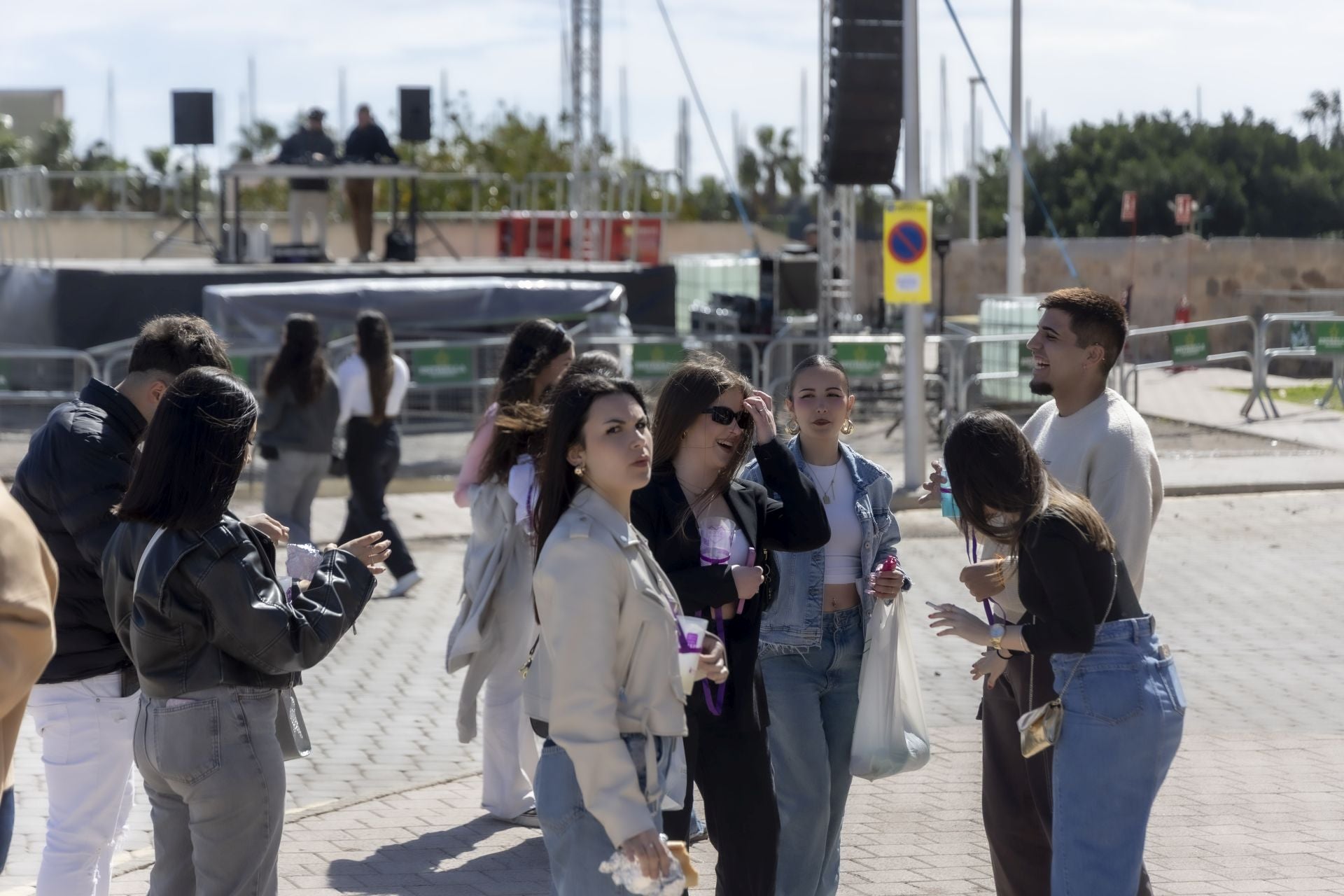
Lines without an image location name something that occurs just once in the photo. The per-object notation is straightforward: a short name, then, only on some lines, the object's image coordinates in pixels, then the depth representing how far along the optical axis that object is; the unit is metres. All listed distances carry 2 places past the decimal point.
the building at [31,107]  86.25
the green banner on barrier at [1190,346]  19.19
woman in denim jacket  4.57
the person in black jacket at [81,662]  4.26
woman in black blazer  4.12
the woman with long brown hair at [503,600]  5.90
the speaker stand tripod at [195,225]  25.02
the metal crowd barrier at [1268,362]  19.25
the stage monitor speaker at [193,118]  25.56
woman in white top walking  10.13
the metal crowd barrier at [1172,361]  17.99
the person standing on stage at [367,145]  24.44
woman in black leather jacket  3.62
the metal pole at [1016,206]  22.81
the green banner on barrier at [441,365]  16.34
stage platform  21.70
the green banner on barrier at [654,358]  16.72
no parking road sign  13.49
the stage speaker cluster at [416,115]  26.61
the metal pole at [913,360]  14.02
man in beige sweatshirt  4.35
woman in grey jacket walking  9.92
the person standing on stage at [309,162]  24.09
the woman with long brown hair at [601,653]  3.23
